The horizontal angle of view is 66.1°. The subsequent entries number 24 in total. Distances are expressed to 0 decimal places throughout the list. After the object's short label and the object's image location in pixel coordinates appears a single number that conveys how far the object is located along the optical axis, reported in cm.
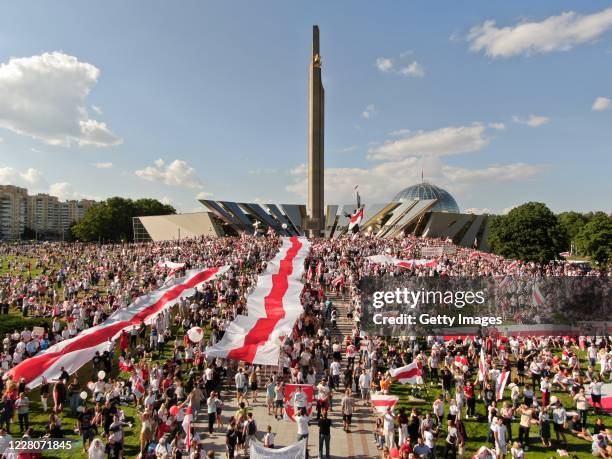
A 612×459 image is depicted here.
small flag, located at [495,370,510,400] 1268
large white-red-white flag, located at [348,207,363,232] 3618
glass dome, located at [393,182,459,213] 8750
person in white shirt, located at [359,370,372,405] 1313
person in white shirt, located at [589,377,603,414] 1255
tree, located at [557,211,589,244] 7571
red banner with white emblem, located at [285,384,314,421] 1078
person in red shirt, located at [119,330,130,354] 1529
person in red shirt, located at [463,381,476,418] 1223
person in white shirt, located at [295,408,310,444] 988
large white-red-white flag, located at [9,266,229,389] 1205
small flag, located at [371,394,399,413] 1066
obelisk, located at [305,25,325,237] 5491
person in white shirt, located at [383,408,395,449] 984
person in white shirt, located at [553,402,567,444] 1093
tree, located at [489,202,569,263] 4434
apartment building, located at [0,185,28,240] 14762
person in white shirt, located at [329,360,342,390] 1342
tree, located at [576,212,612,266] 4306
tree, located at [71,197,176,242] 8094
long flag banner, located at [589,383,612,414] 1269
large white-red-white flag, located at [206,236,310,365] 1238
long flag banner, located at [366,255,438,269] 2602
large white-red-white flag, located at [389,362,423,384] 1325
